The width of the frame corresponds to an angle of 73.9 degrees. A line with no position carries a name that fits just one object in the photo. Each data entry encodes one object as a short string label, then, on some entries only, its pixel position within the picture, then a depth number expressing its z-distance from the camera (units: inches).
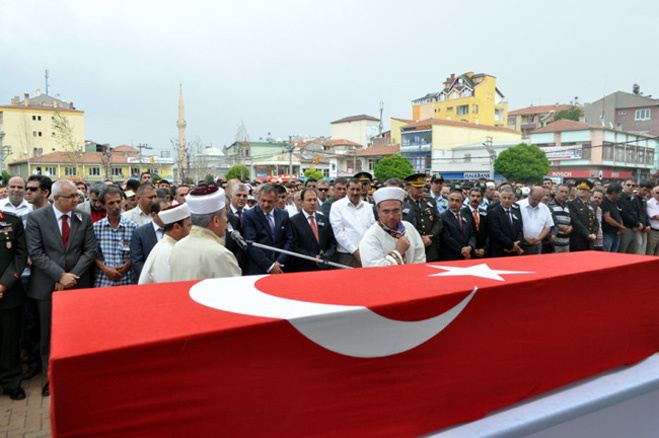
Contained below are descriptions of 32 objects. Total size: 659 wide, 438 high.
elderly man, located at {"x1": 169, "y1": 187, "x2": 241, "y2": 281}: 107.3
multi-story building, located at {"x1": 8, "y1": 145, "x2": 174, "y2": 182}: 2330.2
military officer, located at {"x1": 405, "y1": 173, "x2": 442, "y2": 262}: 266.1
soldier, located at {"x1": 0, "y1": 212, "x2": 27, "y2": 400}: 166.2
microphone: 155.6
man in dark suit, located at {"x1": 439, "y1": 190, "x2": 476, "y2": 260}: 267.6
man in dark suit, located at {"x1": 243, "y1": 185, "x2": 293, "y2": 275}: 217.5
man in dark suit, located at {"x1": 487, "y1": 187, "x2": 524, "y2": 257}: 277.3
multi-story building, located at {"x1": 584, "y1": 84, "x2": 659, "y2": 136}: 2284.7
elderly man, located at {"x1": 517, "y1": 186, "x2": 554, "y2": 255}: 292.2
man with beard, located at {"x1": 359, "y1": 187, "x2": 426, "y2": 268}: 136.2
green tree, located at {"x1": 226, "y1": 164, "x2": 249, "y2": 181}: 2116.1
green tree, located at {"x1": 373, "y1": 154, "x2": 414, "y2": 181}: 1850.4
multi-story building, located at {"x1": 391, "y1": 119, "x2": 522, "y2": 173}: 2177.7
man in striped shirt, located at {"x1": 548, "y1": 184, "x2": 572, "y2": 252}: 316.2
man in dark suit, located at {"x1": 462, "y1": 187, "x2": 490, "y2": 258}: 282.7
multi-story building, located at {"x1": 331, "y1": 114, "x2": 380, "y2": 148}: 3437.5
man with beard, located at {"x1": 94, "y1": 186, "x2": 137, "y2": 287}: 185.8
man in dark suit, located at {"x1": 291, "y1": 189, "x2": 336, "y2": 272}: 237.1
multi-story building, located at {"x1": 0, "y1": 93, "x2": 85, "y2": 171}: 2655.0
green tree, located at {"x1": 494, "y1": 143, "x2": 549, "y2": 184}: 1701.5
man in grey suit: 170.6
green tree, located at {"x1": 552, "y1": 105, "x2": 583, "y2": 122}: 2541.8
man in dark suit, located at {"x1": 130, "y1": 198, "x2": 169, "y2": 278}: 181.8
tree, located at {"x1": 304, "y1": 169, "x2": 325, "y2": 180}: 2032.5
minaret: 2942.9
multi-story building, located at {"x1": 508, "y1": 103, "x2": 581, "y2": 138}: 2994.6
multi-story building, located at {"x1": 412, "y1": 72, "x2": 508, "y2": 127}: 2632.9
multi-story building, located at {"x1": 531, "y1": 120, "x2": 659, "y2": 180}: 1914.4
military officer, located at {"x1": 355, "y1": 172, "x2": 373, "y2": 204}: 326.8
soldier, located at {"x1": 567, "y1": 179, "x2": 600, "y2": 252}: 328.2
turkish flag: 53.1
